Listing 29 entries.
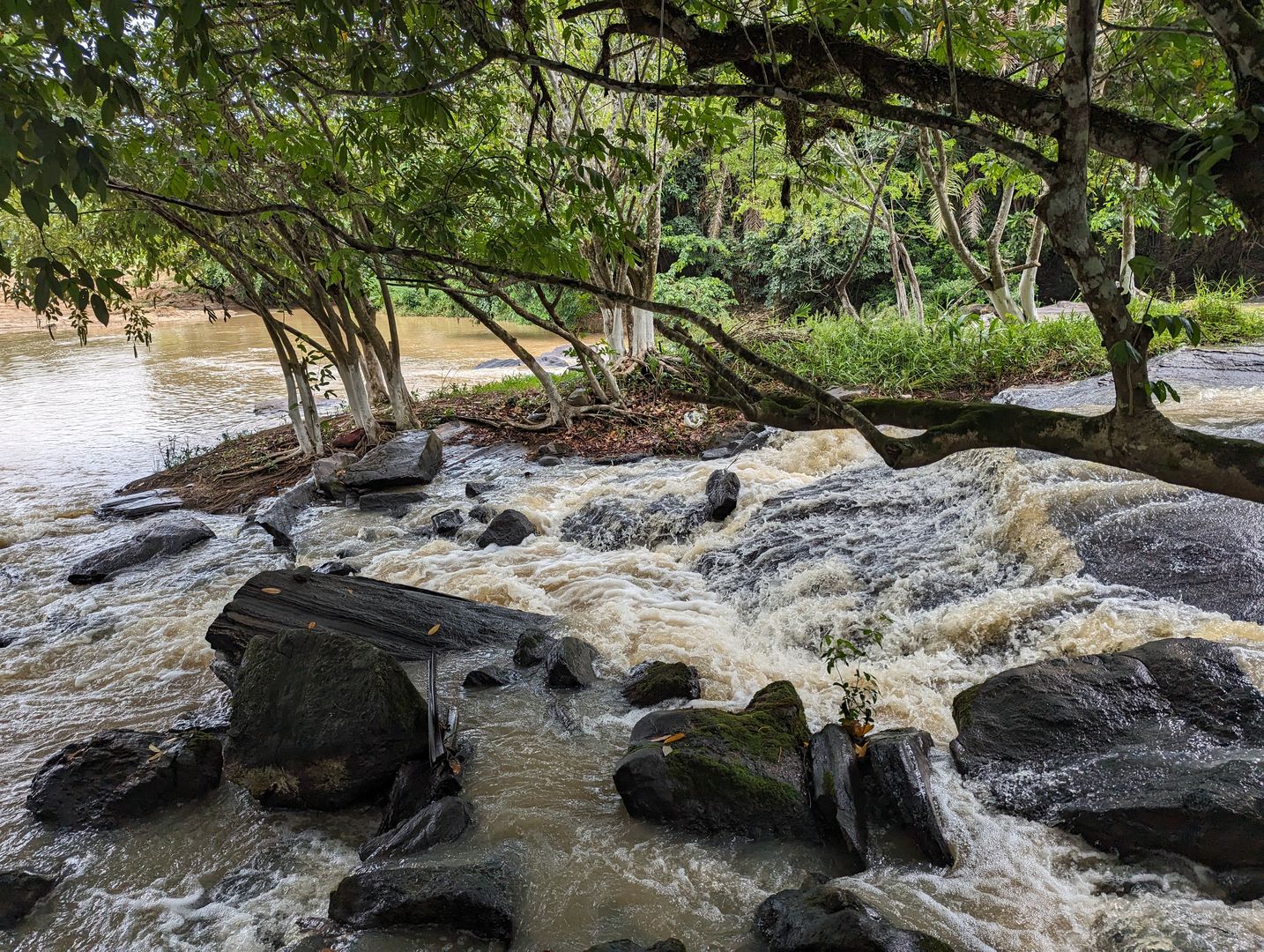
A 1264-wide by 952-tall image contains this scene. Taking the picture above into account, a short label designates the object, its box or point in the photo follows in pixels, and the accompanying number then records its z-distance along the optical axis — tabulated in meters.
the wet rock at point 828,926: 2.48
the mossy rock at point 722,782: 3.33
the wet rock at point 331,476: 9.04
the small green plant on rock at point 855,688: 3.80
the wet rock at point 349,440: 10.77
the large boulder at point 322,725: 3.66
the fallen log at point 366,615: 5.02
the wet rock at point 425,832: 3.27
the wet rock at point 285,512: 7.80
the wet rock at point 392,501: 8.54
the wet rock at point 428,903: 2.86
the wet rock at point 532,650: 5.04
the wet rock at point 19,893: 3.05
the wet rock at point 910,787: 3.10
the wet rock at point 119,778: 3.66
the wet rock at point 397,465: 8.95
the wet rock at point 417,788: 3.55
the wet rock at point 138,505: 9.16
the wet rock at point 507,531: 7.34
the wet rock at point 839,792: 3.15
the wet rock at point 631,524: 7.23
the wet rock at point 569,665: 4.68
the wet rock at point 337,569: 6.73
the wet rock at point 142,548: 6.96
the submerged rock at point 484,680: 4.78
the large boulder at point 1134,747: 2.90
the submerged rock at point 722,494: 7.31
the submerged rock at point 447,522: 7.71
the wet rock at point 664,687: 4.47
